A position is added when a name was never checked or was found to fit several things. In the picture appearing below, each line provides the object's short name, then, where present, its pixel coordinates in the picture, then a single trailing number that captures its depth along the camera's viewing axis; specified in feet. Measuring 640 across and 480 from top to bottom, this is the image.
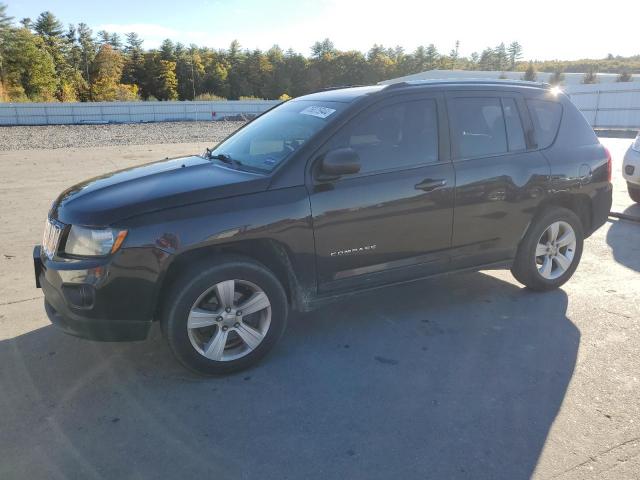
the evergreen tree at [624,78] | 166.81
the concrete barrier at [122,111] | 109.81
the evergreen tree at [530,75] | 174.81
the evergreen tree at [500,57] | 419.29
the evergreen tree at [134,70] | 306.35
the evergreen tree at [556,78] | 175.62
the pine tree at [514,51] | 421.59
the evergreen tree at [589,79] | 177.47
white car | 27.25
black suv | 10.80
